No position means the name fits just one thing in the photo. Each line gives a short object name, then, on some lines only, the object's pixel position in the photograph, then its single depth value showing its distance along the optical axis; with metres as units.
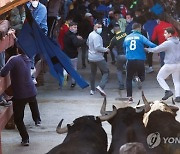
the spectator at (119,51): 16.14
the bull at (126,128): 8.38
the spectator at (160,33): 17.81
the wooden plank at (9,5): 8.79
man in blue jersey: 14.60
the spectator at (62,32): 16.92
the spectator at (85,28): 20.57
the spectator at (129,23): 18.05
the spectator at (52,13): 16.06
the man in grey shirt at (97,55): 15.61
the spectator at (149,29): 18.98
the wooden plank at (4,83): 10.25
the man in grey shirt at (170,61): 14.64
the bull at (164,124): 8.39
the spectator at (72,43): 16.34
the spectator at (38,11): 13.21
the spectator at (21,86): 10.95
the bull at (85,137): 7.84
